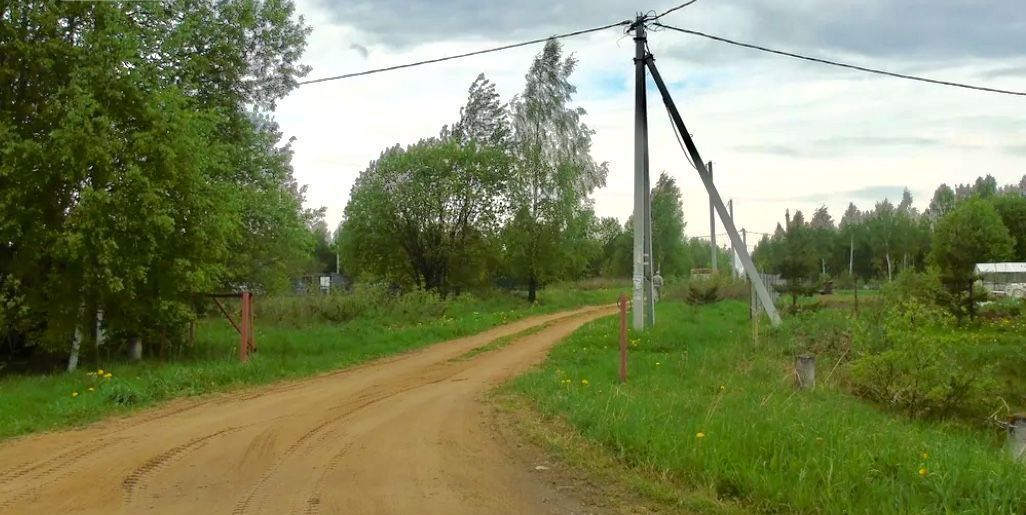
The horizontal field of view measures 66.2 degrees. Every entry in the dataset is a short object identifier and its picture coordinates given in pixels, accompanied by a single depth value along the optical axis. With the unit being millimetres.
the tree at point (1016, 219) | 65250
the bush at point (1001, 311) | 26547
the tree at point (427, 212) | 36719
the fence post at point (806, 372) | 12266
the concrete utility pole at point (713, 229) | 44219
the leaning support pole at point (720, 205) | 18328
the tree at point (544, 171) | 39000
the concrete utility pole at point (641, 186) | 18875
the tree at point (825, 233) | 58281
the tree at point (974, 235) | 54906
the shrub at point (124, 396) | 11312
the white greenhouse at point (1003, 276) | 44688
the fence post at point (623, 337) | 12102
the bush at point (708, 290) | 36969
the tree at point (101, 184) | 14312
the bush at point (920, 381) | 11195
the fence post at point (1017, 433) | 8786
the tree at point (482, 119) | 43125
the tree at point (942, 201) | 102162
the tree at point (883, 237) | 75331
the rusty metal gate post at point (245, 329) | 15537
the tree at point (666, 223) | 57750
